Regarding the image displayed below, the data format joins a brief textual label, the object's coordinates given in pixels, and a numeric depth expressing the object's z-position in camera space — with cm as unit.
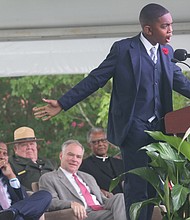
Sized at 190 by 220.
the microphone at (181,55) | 860
